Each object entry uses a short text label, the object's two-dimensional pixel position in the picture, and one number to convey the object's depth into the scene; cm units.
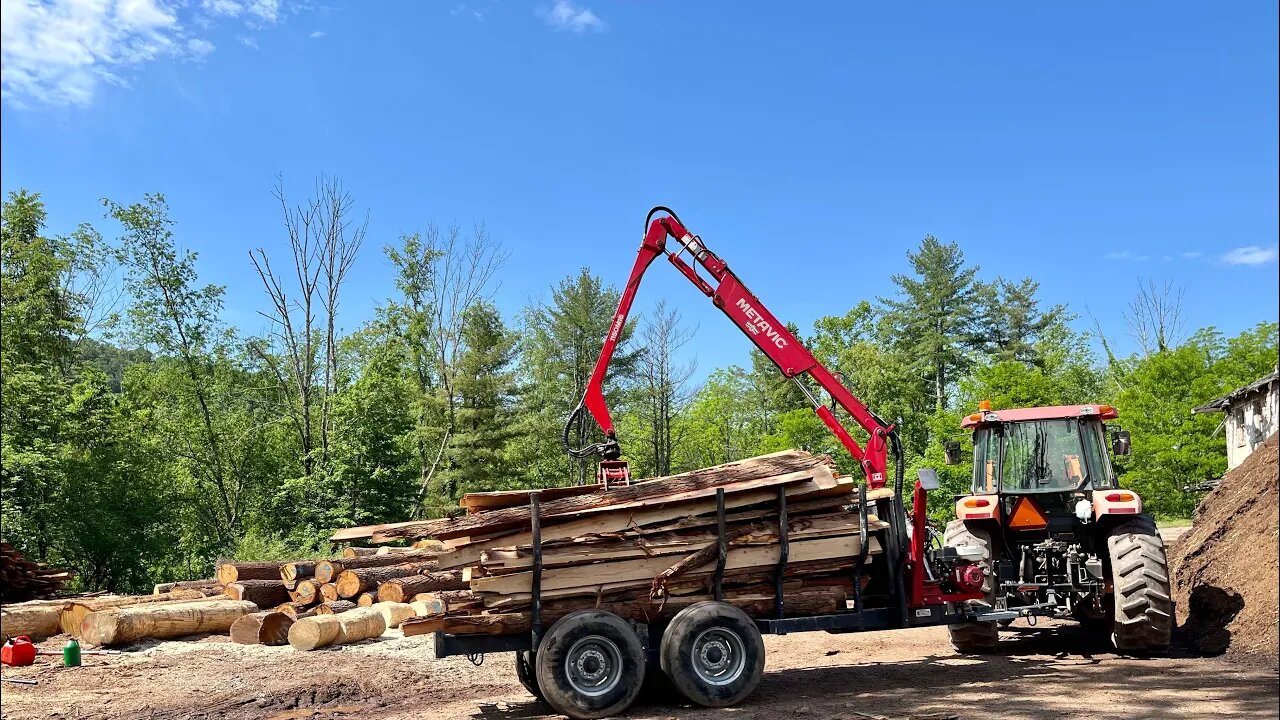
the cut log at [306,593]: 1595
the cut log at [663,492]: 826
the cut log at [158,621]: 1321
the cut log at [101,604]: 1419
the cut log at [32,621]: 1377
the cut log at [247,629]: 1374
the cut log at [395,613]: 1466
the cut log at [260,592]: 1547
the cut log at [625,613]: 812
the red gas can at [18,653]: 1201
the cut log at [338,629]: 1312
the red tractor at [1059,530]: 955
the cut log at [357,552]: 1903
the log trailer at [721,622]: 800
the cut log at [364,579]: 1595
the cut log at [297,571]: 1605
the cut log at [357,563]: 1625
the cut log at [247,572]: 1617
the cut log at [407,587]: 1574
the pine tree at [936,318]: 4791
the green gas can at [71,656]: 1219
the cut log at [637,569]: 813
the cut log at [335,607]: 1534
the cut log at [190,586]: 1703
